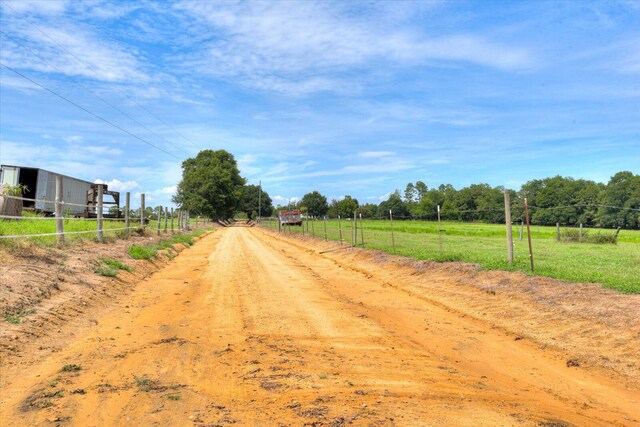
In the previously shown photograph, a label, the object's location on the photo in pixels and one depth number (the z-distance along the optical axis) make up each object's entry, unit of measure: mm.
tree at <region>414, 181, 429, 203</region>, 174000
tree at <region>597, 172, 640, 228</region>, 47094
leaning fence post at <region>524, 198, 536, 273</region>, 10375
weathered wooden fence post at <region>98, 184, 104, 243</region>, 14590
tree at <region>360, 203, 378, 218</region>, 128000
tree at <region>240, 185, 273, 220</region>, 127688
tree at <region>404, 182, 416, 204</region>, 176662
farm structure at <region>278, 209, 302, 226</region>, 53016
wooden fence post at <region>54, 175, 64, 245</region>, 11180
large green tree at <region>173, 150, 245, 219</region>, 79438
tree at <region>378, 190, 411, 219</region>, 142488
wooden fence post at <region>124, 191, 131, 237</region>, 18544
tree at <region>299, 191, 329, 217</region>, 140375
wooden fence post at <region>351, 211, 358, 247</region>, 21031
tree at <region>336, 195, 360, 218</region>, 129225
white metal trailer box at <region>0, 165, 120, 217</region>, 23781
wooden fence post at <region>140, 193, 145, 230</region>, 22494
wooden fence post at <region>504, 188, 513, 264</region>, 11133
